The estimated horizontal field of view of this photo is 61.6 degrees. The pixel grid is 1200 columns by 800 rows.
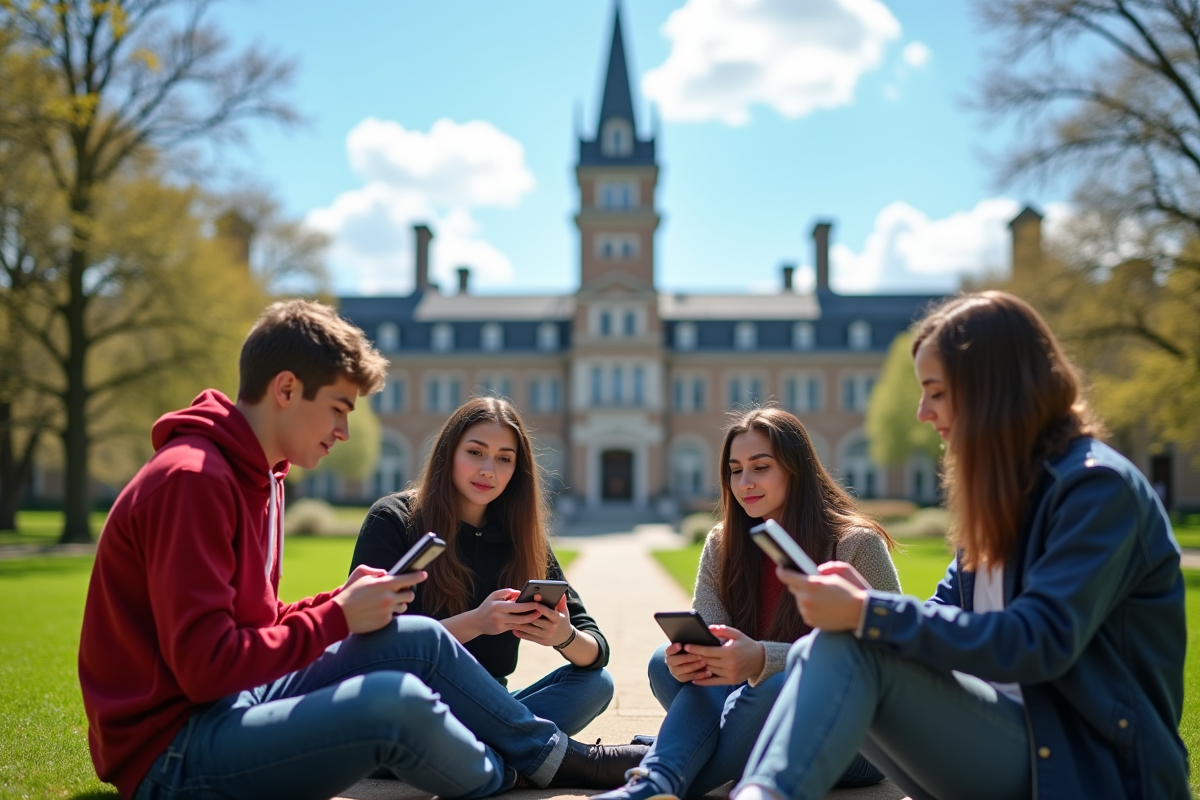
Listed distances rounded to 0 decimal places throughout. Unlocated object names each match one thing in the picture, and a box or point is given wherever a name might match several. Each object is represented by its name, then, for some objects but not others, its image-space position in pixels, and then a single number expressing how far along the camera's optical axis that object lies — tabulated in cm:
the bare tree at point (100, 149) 1827
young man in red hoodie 231
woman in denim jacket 218
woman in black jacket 362
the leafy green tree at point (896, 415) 3294
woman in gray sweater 306
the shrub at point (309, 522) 2539
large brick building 4056
